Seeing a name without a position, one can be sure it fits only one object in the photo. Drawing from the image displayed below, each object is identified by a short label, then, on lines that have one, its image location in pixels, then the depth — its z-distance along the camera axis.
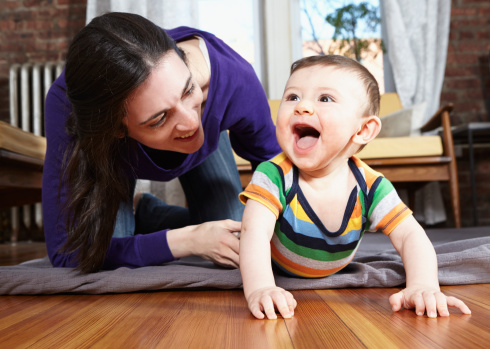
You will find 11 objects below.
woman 0.86
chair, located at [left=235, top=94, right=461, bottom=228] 2.49
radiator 3.17
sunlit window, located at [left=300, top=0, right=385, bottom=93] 3.49
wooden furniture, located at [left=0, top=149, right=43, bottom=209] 1.65
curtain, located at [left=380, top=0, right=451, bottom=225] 3.29
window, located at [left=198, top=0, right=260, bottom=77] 3.61
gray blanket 0.89
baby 0.77
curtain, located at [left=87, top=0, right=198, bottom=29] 3.04
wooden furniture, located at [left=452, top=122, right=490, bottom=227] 2.65
